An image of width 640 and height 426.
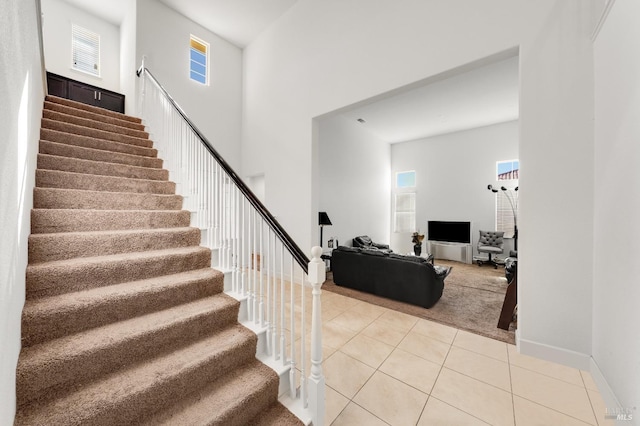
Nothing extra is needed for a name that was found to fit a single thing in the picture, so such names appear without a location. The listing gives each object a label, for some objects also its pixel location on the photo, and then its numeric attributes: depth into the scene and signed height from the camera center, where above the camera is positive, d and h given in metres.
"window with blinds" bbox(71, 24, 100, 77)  5.44 +3.66
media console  7.22 -1.13
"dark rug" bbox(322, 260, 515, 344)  3.14 -1.44
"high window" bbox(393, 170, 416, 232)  8.55 +0.37
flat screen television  7.31 -0.54
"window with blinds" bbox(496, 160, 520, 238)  6.76 +0.47
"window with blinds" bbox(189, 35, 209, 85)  5.68 +3.56
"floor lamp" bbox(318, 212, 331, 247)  5.68 -0.18
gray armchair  6.54 -0.80
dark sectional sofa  3.65 -1.02
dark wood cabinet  5.02 +2.52
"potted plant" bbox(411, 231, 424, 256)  6.11 -0.72
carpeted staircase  1.31 -0.78
